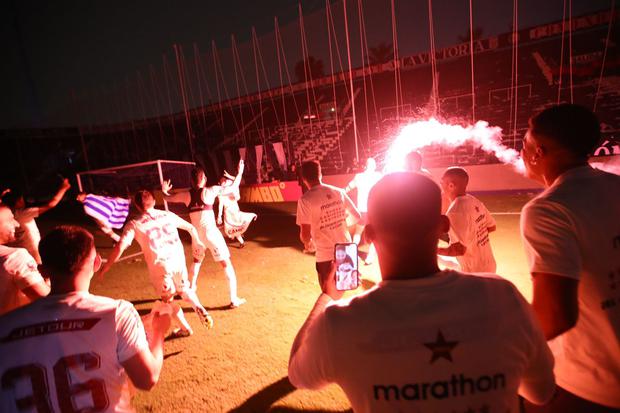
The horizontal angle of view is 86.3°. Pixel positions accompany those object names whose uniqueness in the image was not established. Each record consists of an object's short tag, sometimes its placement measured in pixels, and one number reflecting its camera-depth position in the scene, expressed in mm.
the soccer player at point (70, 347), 1781
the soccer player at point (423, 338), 1146
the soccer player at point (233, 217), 10953
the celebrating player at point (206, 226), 6395
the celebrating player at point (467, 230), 3783
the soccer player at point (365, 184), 8133
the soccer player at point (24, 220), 6793
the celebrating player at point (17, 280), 3330
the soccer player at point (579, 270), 1620
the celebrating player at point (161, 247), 4883
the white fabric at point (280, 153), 25750
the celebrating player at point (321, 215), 4664
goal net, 20480
